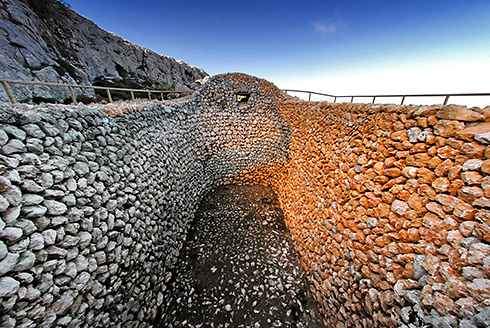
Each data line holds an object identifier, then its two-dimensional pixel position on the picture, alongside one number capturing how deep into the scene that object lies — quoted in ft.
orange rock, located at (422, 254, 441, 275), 9.21
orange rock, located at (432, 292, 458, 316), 8.24
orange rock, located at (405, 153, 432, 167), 10.44
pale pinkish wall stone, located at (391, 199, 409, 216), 11.29
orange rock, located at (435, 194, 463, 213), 8.89
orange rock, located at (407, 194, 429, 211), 10.32
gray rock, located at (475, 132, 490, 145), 7.97
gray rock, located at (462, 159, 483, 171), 8.17
